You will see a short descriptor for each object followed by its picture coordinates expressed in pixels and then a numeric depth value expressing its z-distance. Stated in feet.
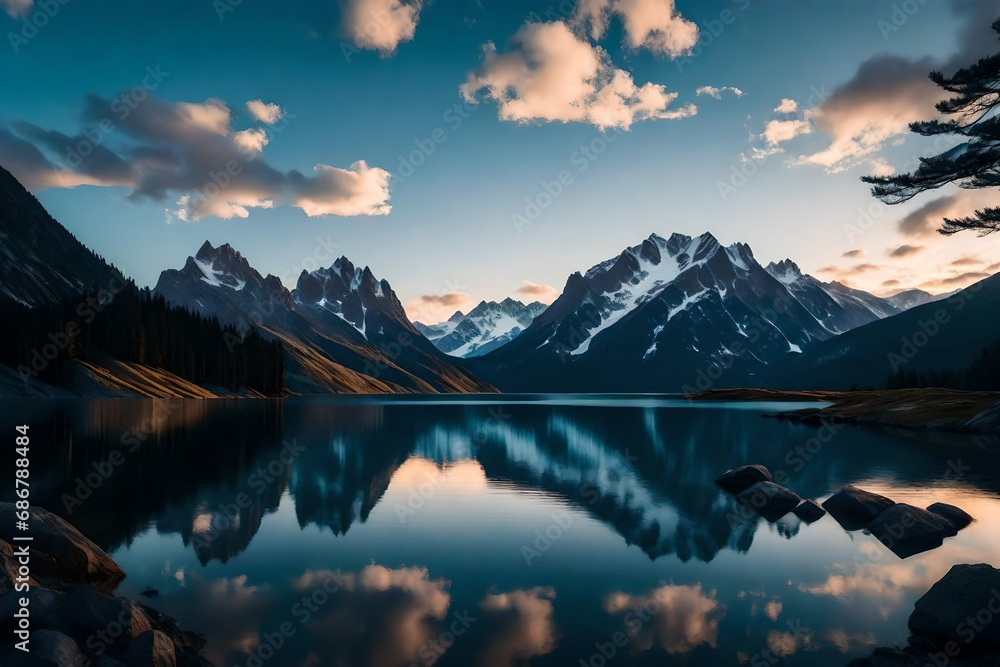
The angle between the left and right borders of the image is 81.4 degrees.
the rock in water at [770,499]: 97.19
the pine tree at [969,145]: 88.12
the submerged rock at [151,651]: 37.27
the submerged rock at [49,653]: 33.40
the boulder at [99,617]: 40.09
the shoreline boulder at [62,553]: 54.08
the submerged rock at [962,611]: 43.55
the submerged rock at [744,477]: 118.93
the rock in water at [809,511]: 92.48
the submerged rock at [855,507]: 90.12
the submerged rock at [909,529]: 75.25
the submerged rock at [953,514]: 84.99
